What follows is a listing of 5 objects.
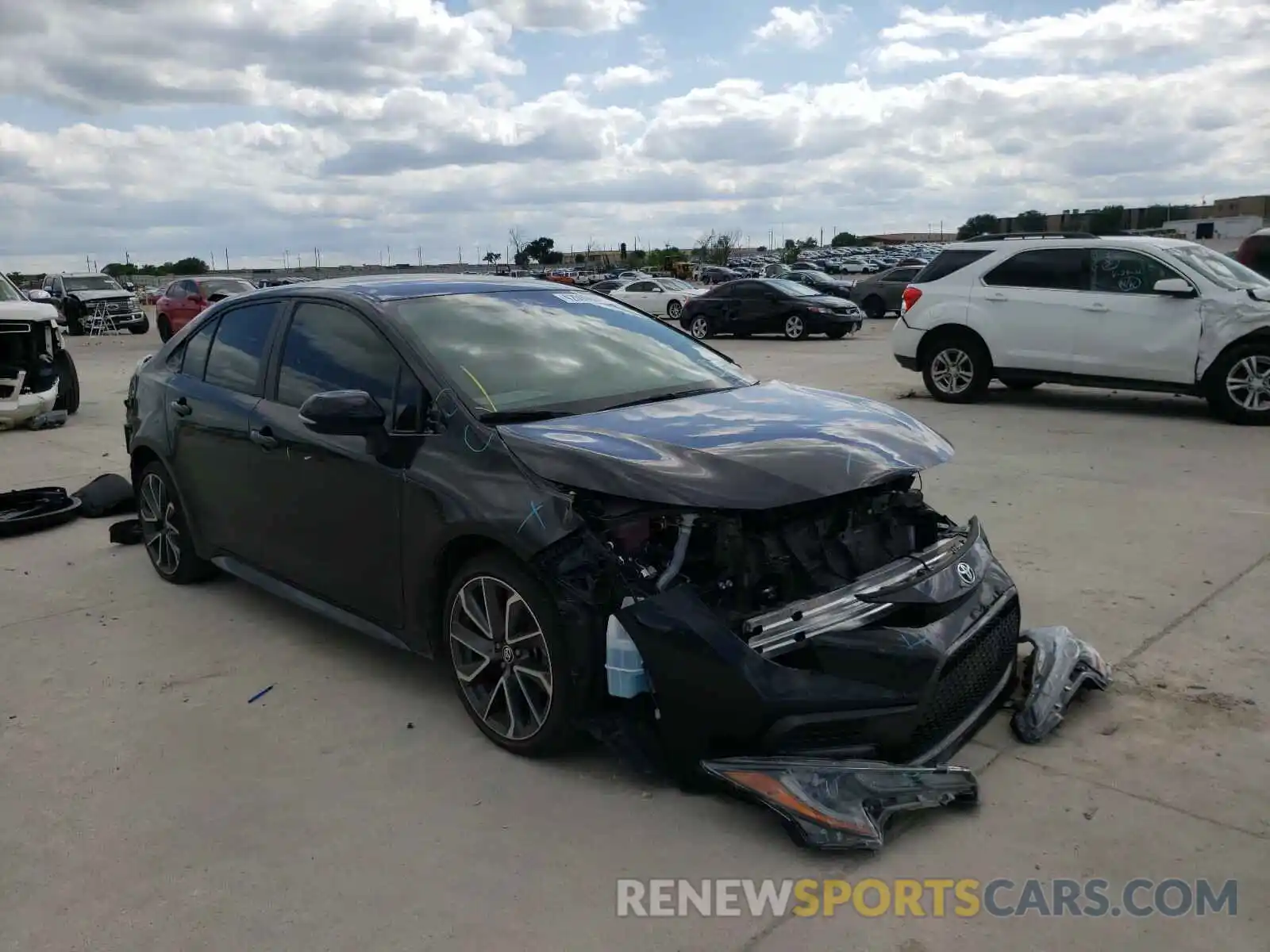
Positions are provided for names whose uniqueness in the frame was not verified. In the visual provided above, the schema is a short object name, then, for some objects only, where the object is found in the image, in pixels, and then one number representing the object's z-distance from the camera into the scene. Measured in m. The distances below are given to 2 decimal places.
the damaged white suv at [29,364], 11.41
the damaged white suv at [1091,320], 9.79
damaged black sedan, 3.16
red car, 24.84
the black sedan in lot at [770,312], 22.23
